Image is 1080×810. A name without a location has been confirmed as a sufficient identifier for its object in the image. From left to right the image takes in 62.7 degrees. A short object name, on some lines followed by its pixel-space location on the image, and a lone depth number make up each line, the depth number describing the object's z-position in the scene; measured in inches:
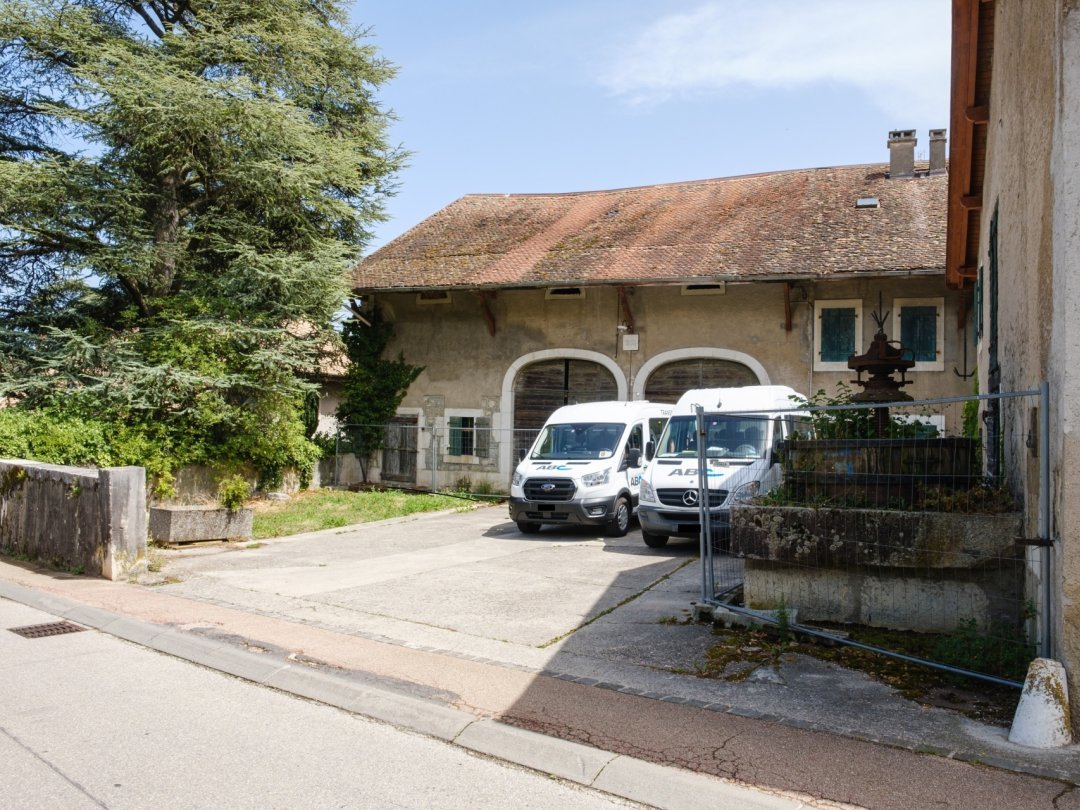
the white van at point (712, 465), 464.4
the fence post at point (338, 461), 874.8
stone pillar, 372.5
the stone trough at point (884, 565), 245.0
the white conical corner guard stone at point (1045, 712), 177.8
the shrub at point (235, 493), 538.6
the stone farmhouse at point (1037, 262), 182.1
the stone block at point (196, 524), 477.4
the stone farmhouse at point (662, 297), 703.7
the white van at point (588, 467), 537.0
